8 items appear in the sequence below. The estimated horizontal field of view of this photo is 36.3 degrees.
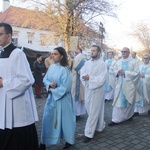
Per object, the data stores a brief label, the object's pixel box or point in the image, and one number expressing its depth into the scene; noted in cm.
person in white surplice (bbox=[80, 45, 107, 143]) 505
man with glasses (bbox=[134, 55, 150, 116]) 779
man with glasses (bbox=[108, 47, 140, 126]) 639
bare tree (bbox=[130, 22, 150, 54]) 3269
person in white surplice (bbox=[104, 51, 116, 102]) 1021
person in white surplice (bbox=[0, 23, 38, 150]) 299
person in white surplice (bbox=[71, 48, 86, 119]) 656
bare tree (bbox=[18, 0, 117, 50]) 1877
